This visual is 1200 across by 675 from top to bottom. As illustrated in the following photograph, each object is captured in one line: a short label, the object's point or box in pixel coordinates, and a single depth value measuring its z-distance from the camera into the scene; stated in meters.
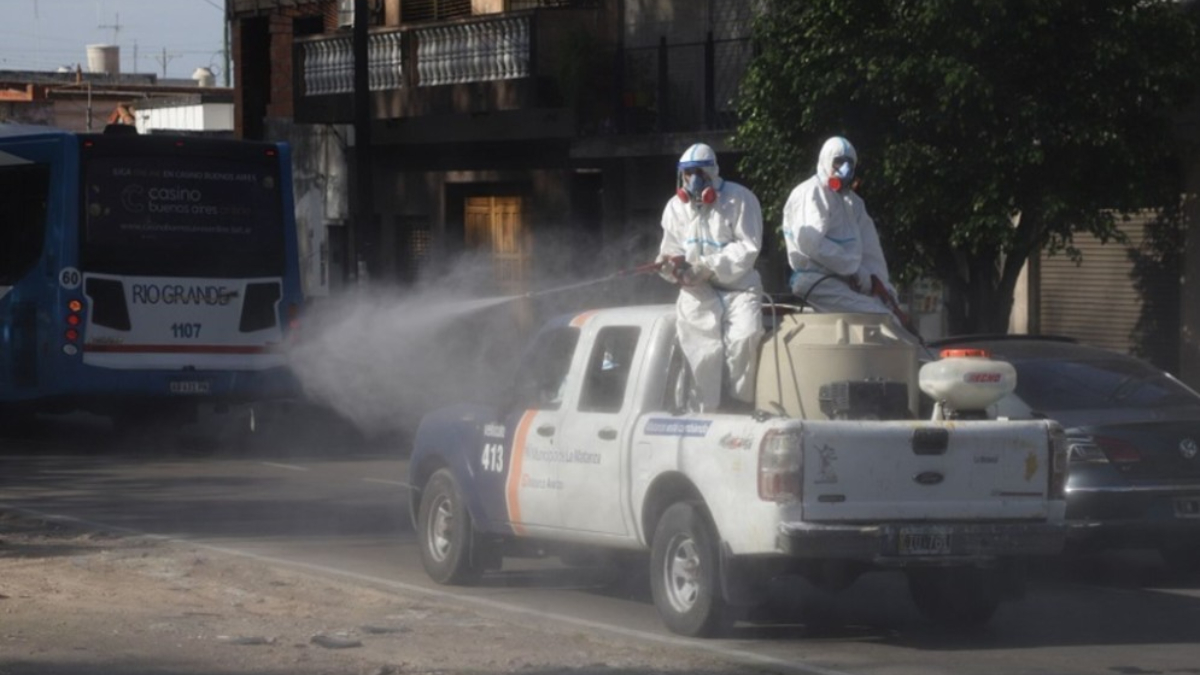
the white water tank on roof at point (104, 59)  76.50
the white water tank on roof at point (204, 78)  74.62
